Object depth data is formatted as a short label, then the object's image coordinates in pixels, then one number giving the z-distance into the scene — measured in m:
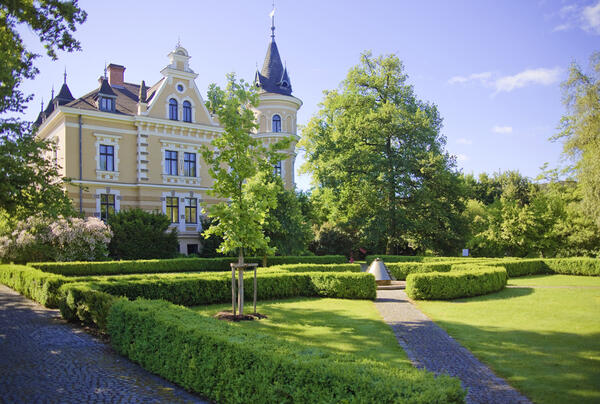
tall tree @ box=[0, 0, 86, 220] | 12.48
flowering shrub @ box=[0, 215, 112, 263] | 23.32
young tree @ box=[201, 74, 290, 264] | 12.80
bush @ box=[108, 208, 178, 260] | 28.45
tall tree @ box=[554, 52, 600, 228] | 23.27
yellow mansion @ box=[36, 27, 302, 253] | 31.14
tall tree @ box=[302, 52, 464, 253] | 34.22
